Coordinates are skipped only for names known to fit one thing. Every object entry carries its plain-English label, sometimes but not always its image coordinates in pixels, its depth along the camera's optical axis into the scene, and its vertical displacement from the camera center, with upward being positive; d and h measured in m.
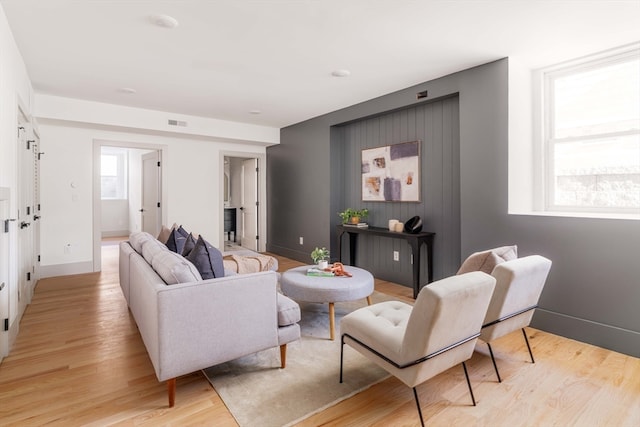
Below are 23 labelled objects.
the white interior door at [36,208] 4.20 -0.01
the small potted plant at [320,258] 3.34 -0.53
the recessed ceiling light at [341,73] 3.59 +1.43
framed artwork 4.27 +0.43
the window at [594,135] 2.83 +0.61
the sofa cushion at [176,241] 3.25 -0.34
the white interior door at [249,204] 7.09 +0.03
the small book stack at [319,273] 3.20 -0.65
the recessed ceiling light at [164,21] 2.49 +1.40
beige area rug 1.85 -1.11
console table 3.84 -0.45
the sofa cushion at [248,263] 3.18 -0.57
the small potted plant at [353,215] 4.86 -0.14
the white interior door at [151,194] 5.96 +0.25
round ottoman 2.79 -0.70
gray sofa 1.82 -0.65
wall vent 5.34 +1.34
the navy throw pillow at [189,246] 2.59 -0.30
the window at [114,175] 9.35 +0.90
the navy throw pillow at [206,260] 2.22 -0.36
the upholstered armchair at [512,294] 2.07 -0.58
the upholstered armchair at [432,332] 1.58 -0.68
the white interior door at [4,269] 2.39 -0.45
